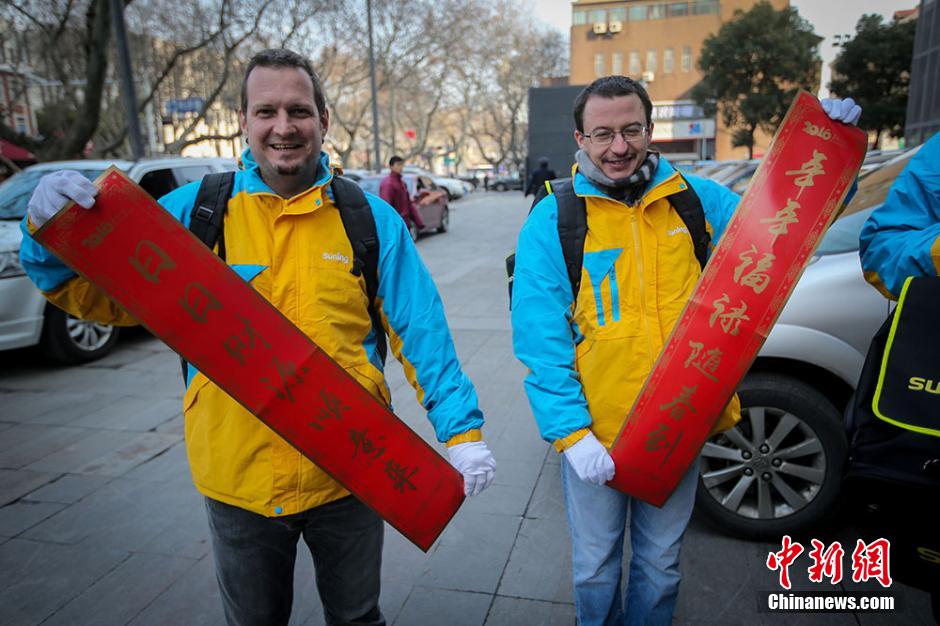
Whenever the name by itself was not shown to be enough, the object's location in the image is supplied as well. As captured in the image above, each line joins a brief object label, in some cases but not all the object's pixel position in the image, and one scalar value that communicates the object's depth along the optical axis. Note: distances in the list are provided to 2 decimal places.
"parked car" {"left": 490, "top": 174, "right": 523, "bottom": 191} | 46.43
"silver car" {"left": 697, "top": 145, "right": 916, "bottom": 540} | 2.86
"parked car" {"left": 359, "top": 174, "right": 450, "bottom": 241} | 16.25
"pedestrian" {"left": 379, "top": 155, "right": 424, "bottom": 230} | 11.64
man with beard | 1.82
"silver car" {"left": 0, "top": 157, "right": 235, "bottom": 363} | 5.79
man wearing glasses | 2.00
